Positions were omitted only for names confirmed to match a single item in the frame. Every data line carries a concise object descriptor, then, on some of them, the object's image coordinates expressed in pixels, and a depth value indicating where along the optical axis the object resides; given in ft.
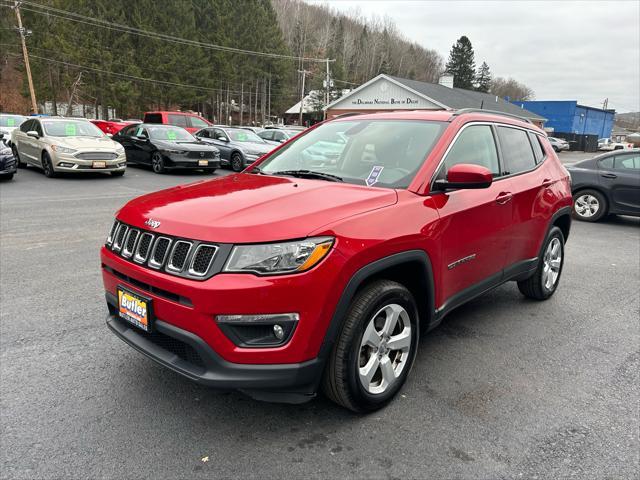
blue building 195.23
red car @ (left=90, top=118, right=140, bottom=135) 80.69
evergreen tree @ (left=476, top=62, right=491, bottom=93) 306.00
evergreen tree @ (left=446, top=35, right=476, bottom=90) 282.36
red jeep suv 7.57
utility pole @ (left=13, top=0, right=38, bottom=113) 112.10
